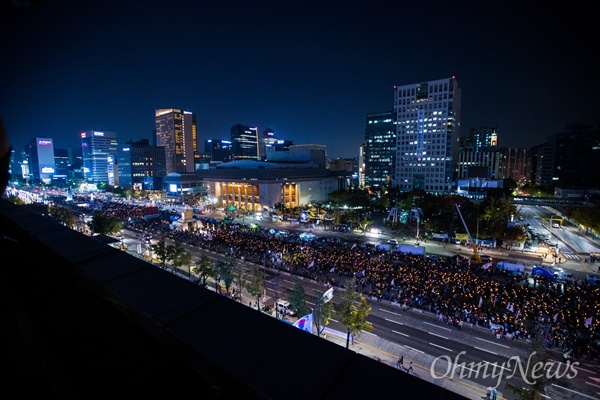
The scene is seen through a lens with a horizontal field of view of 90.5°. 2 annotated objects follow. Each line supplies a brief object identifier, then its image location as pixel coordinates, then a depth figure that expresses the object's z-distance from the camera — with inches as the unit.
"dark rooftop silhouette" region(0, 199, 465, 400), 95.6
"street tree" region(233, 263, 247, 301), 1002.6
